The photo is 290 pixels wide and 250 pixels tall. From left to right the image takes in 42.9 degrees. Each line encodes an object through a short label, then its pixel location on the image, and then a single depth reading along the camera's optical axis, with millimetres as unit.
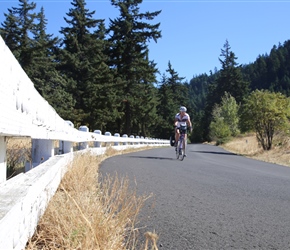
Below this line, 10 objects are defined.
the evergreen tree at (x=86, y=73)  37344
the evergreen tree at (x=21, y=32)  31781
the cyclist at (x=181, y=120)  13125
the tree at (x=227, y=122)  63250
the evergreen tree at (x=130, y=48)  40812
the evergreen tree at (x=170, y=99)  85938
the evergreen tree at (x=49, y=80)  32000
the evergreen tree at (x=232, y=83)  91062
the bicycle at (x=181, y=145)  12594
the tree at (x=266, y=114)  22953
